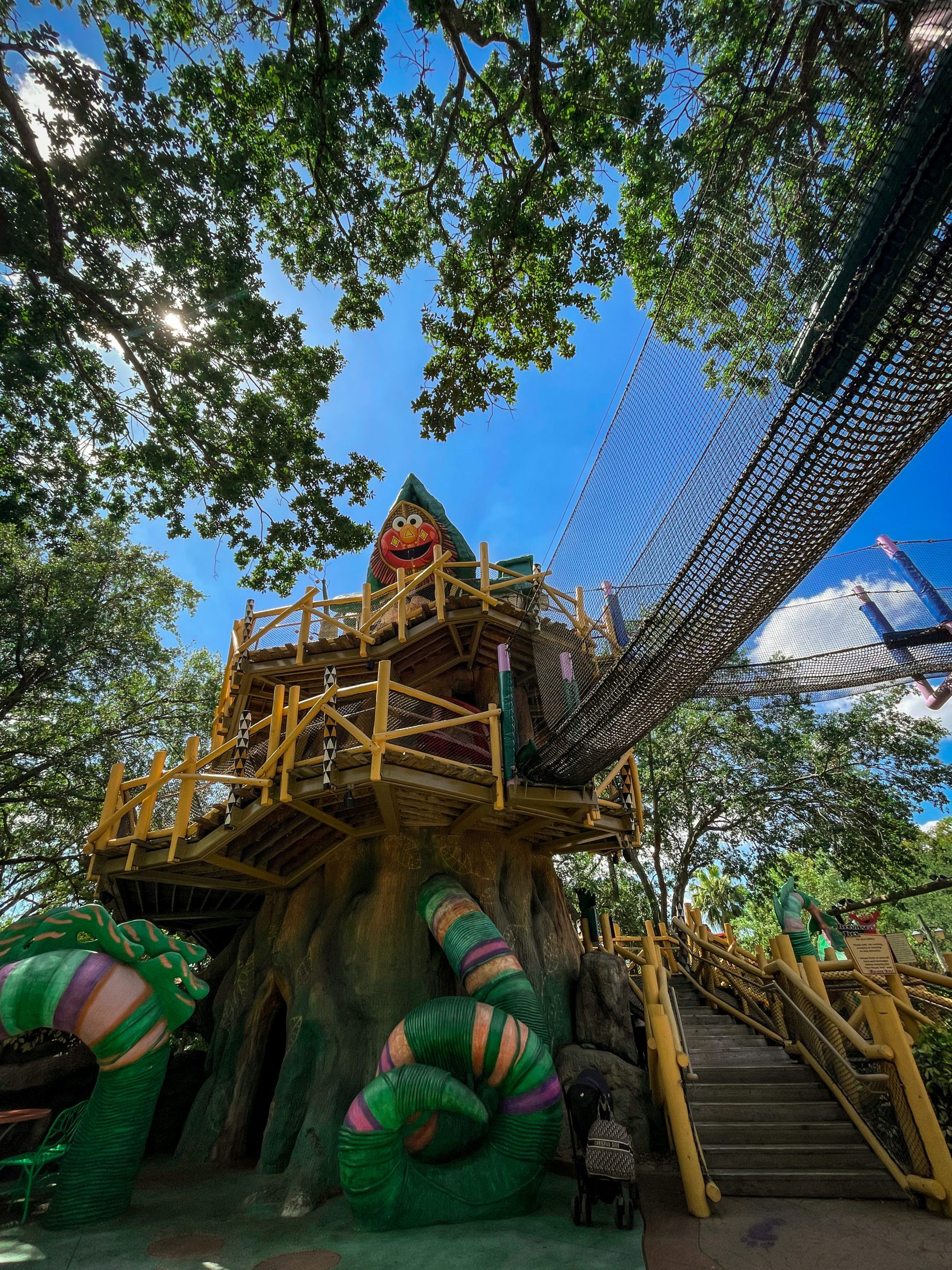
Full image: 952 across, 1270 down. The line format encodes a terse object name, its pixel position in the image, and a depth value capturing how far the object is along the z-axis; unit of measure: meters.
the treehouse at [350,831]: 7.05
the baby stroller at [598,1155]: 4.76
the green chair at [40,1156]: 5.49
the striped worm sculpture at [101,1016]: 5.43
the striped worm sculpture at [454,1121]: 5.09
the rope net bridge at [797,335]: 2.70
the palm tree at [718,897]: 16.81
